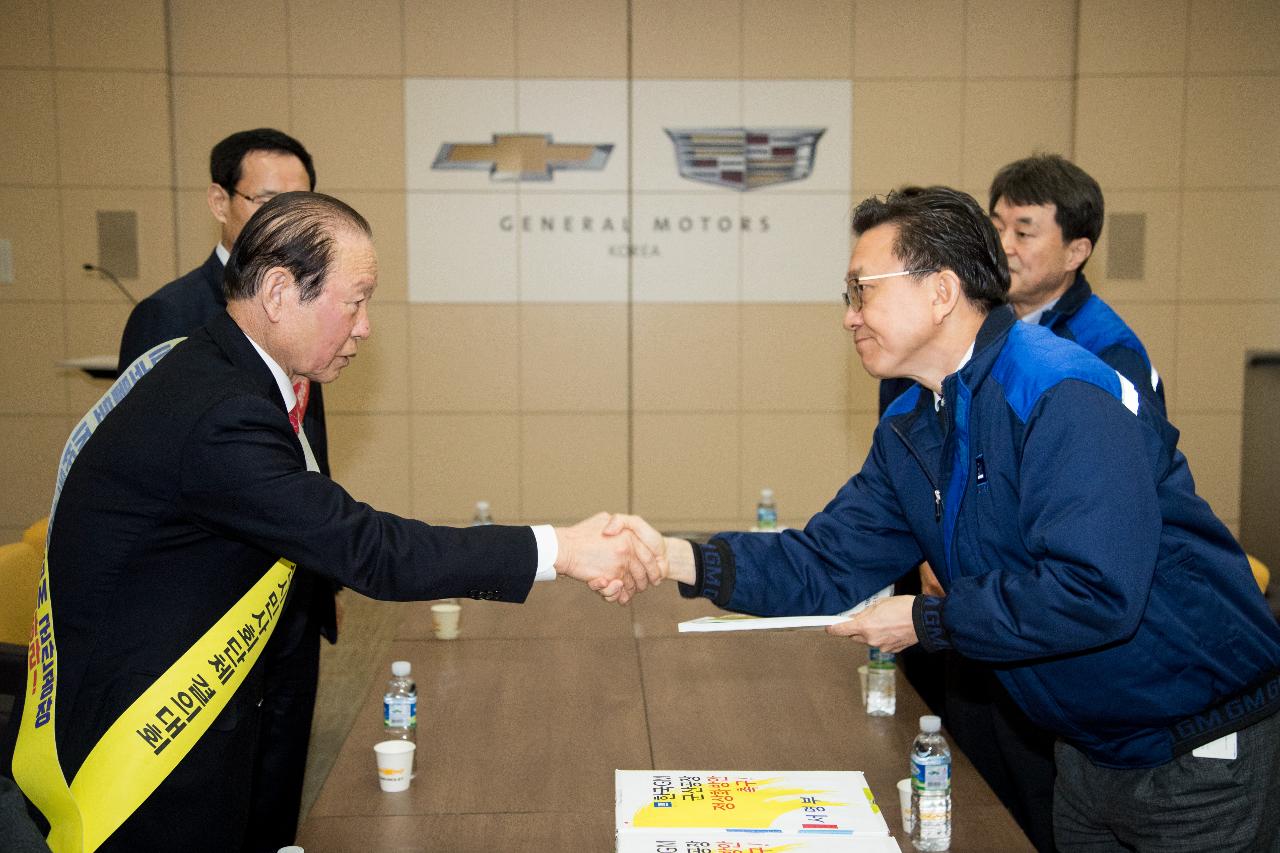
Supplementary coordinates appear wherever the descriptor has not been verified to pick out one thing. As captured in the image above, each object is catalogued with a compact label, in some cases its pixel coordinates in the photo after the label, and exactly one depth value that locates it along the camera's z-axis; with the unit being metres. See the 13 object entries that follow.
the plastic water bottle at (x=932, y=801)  1.73
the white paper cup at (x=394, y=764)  1.94
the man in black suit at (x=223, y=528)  1.69
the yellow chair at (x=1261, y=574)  2.82
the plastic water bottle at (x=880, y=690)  2.32
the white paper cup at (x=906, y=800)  1.81
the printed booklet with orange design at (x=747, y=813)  1.69
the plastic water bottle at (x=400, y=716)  2.21
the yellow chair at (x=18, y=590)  2.80
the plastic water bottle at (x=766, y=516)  4.07
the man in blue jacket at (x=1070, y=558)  1.70
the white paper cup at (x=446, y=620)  2.89
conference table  1.84
